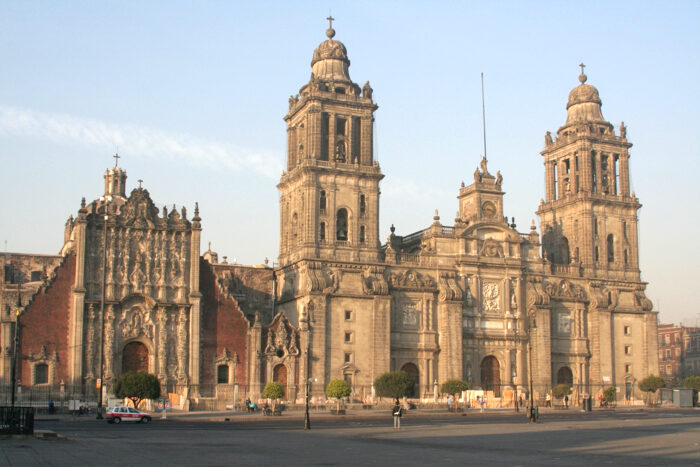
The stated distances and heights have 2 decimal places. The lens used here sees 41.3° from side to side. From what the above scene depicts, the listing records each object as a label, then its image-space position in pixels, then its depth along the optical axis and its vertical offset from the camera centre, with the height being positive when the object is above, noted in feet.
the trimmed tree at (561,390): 267.39 -10.24
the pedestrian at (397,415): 151.23 -9.87
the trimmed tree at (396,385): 223.10 -7.28
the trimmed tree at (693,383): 290.56 -9.01
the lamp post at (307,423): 144.97 -10.68
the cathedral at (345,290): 230.68 +17.91
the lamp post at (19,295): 226.79 +15.79
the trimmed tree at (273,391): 212.02 -8.27
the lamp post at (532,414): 168.96 -11.04
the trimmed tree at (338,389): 220.84 -8.14
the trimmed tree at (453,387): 239.30 -8.35
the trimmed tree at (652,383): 281.13 -8.76
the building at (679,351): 443.32 +1.47
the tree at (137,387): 196.13 -6.77
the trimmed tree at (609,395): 268.21 -11.73
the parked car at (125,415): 169.17 -10.98
